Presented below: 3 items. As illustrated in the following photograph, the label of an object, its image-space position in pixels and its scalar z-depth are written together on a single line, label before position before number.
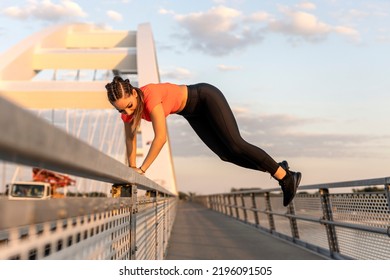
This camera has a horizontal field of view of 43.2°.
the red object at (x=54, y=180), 28.50
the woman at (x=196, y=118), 3.39
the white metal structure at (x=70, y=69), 23.30
